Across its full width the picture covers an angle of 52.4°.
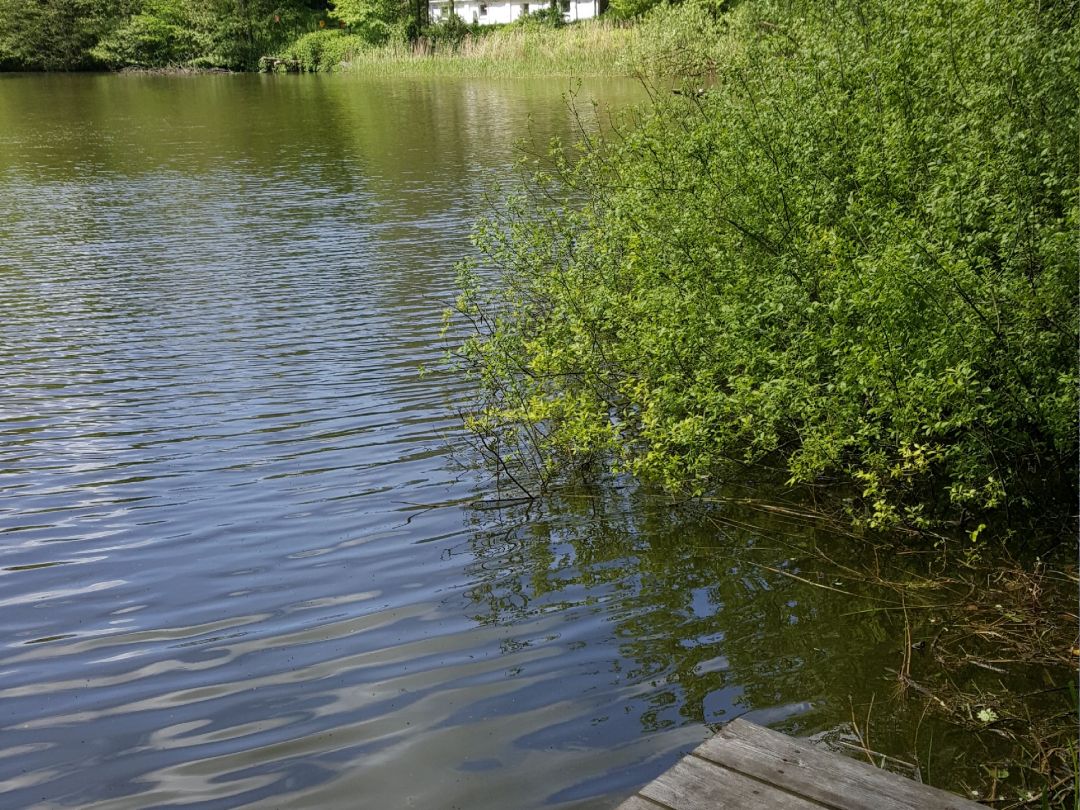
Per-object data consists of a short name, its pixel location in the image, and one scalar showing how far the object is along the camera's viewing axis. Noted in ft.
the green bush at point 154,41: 234.17
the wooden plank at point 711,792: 9.66
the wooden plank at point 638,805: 9.60
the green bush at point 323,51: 224.74
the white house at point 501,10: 248.32
